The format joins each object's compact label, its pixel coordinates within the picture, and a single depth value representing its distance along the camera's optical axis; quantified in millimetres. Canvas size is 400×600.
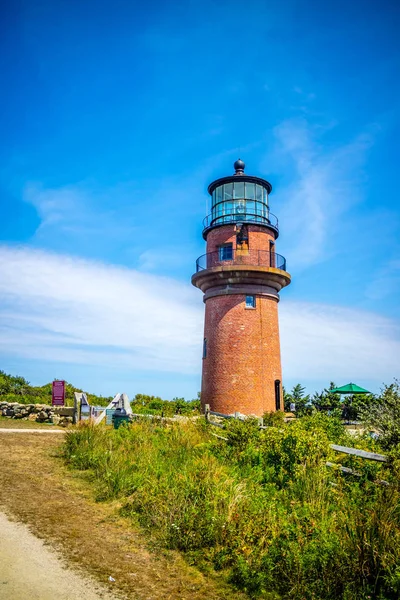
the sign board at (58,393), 23219
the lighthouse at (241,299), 22422
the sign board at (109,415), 20156
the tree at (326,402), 28844
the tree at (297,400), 28688
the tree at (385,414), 10614
